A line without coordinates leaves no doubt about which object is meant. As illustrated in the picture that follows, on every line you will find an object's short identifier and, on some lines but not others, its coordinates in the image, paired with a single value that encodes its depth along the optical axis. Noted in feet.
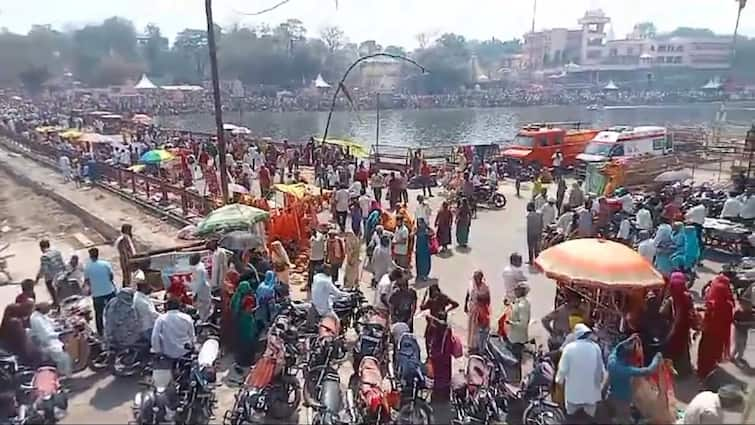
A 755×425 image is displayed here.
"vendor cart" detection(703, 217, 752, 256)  44.57
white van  79.15
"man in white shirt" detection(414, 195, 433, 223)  45.79
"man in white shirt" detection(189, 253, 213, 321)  31.35
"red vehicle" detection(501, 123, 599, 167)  82.33
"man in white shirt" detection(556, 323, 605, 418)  20.52
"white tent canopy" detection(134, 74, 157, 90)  228.02
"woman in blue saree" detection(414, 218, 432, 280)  41.37
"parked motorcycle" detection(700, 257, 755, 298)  32.63
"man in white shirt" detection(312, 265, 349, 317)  28.91
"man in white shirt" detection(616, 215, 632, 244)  43.32
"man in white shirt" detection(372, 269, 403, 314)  29.21
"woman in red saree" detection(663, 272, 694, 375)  27.32
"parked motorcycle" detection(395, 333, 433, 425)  24.32
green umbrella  37.96
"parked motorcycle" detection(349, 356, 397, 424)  23.16
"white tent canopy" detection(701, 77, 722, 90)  315.47
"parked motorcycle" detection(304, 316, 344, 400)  25.35
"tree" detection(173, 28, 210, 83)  350.02
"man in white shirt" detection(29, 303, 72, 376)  25.67
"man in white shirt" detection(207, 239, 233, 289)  34.40
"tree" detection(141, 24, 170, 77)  342.70
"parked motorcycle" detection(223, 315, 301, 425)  23.81
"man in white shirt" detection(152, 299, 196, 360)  24.95
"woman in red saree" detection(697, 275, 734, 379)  27.22
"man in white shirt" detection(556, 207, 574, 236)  43.68
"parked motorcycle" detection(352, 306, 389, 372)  26.84
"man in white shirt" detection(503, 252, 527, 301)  31.32
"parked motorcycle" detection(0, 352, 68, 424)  21.57
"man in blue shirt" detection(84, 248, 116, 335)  30.94
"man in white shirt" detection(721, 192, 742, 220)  47.16
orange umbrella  25.41
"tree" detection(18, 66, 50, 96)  262.06
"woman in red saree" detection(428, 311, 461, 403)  25.52
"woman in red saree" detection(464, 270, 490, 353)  28.58
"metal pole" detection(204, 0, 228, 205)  47.47
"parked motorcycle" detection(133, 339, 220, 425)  22.20
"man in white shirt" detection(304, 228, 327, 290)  38.22
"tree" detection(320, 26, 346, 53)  402.52
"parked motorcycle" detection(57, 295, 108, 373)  27.71
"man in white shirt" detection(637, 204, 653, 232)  43.83
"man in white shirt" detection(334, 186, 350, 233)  51.67
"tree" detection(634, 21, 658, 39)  548.31
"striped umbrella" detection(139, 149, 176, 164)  72.13
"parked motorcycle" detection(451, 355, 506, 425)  23.57
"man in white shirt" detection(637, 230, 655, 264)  35.86
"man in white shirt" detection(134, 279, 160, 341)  27.53
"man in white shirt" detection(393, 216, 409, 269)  40.20
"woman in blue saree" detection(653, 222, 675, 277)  35.55
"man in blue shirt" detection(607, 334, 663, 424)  21.21
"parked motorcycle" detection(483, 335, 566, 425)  22.24
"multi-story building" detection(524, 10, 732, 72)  401.29
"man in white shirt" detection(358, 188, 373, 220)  49.78
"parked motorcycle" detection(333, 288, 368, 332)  30.55
